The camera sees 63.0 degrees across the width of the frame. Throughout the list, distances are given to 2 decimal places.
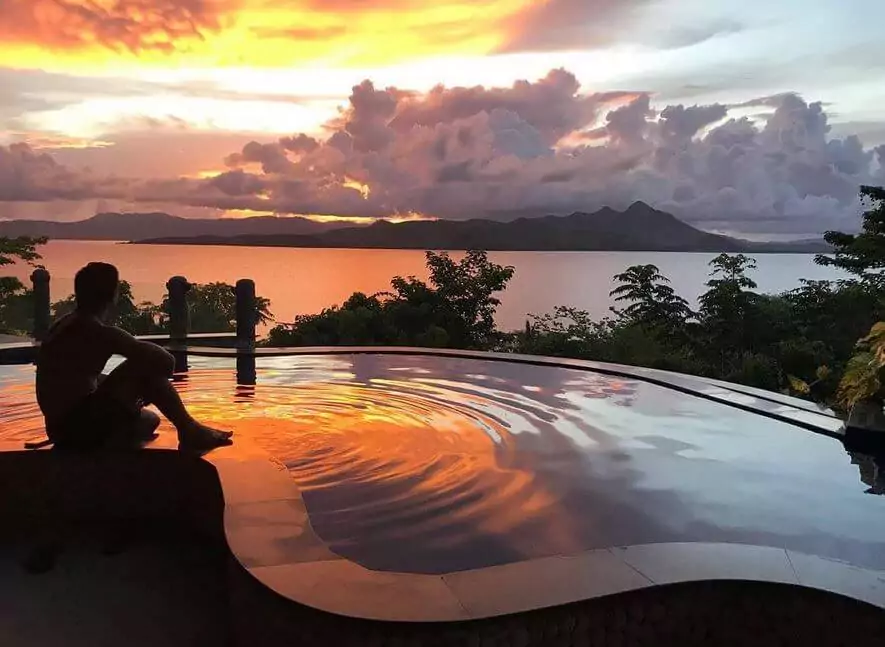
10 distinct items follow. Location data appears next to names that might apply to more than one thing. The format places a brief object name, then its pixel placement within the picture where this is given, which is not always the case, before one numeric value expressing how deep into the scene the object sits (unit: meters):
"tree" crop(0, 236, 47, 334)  17.45
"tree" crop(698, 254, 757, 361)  16.83
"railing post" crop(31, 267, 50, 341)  11.10
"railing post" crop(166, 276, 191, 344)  10.56
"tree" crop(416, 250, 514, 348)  15.98
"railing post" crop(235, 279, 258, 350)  10.25
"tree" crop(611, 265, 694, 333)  18.41
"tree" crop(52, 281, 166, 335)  17.47
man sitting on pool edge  4.02
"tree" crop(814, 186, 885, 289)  15.49
